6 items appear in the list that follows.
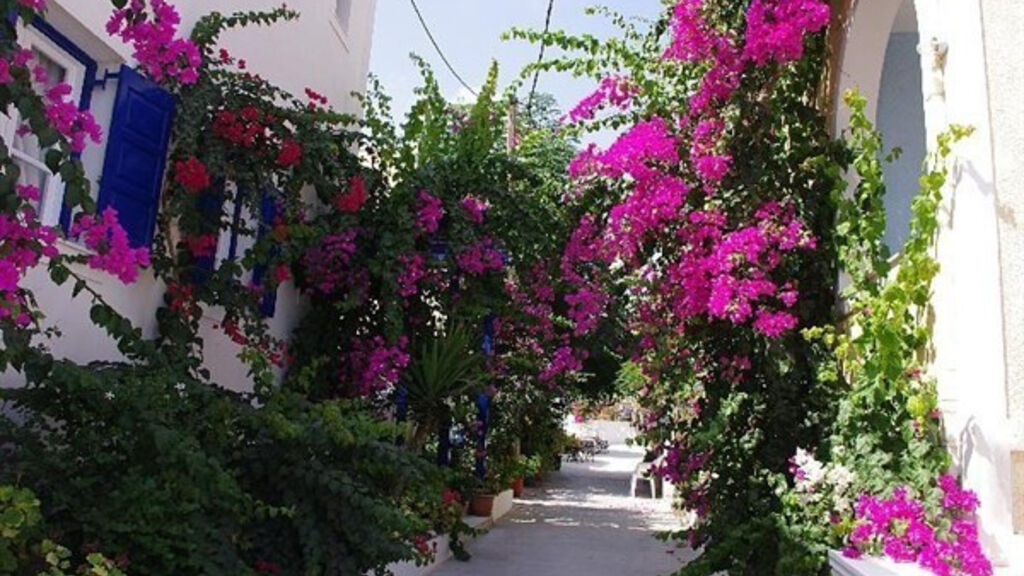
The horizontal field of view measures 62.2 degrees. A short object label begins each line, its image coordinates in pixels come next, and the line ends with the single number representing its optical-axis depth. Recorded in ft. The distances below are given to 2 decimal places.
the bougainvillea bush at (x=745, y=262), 13.48
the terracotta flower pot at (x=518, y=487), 42.19
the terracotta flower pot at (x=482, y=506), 31.42
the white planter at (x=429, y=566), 19.60
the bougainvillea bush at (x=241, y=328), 9.75
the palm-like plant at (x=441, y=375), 21.94
